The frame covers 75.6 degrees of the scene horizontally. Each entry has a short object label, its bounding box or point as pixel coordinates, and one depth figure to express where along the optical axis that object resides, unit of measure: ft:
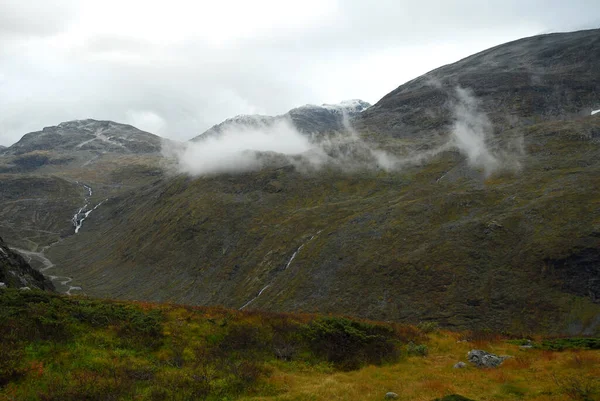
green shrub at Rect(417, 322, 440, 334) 95.20
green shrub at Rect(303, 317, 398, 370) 72.64
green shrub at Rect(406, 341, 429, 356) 77.82
